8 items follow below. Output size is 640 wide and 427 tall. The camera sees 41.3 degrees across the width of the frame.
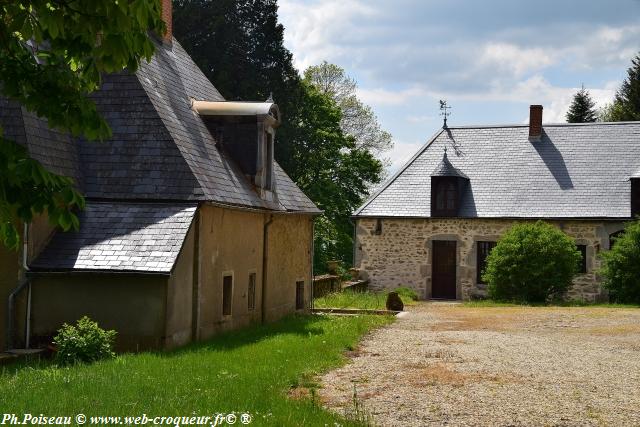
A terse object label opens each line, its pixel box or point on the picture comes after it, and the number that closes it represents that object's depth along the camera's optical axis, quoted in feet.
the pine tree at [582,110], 160.76
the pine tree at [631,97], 152.95
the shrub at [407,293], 93.87
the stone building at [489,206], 94.99
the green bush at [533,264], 85.51
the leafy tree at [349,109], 148.36
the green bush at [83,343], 37.63
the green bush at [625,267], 83.56
